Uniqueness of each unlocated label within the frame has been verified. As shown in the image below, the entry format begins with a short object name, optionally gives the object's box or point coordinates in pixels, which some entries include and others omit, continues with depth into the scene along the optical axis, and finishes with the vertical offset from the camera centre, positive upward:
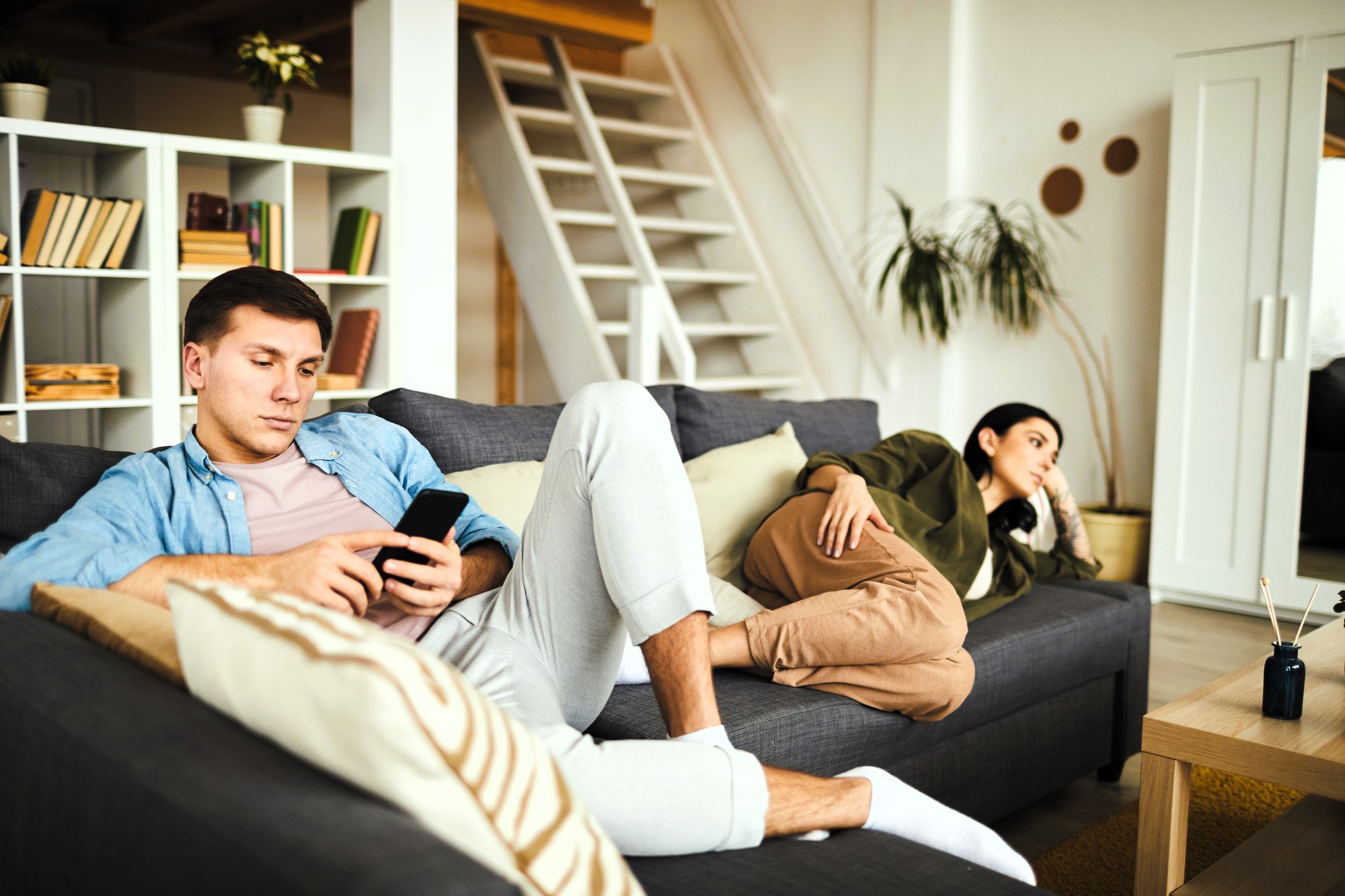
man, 1.14 -0.26
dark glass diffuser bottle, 1.56 -0.44
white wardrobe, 3.65 +0.18
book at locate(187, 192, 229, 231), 3.40 +0.42
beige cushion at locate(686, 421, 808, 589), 2.20 -0.27
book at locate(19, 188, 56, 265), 3.09 +0.35
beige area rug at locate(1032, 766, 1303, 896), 1.85 -0.85
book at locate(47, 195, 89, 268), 3.13 +0.33
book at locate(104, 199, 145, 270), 3.22 +0.32
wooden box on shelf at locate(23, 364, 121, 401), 3.14 -0.11
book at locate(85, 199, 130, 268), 3.19 +0.33
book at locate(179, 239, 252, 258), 3.36 +0.31
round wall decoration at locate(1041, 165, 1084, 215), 4.43 +0.72
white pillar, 3.71 +0.70
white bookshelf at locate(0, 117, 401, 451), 3.10 +0.26
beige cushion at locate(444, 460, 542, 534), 1.90 -0.23
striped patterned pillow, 0.74 -0.26
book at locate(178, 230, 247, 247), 3.35 +0.34
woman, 1.77 -0.37
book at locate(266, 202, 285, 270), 3.55 +0.37
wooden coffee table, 1.44 -0.52
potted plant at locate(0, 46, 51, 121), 3.20 +0.74
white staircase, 4.67 +0.63
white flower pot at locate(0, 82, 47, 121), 3.20 +0.71
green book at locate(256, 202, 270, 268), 3.54 +0.36
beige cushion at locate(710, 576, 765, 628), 1.91 -0.43
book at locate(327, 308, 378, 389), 3.72 +0.03
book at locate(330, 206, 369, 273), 3.67 +0.38
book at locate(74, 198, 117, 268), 3.18 +0.33
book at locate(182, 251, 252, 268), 3.35 +0.27
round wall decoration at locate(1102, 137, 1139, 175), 4.26 +0.83
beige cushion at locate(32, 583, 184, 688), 1.01 -0.27
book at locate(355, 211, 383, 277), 3.68 +0.36
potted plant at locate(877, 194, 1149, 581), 4.15 +0.29
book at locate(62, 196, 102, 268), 3.15 +0.31
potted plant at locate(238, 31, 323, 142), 3.59 +0.92
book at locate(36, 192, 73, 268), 3.12 +0.33
